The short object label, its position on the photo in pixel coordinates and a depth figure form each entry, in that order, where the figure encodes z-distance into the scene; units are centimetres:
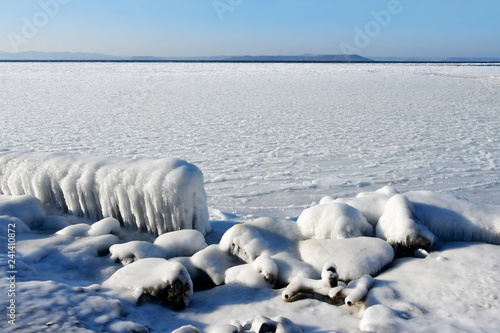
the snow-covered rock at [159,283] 298
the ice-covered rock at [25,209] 442
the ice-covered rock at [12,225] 409
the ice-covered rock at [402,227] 364
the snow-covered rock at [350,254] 333
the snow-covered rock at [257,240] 370
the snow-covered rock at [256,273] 329
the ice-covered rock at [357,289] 292
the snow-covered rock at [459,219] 381
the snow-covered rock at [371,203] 418
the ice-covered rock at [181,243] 383
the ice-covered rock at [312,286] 304
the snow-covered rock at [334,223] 382
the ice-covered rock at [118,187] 434
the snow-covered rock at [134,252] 366
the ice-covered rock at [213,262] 348
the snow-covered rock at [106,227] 421
